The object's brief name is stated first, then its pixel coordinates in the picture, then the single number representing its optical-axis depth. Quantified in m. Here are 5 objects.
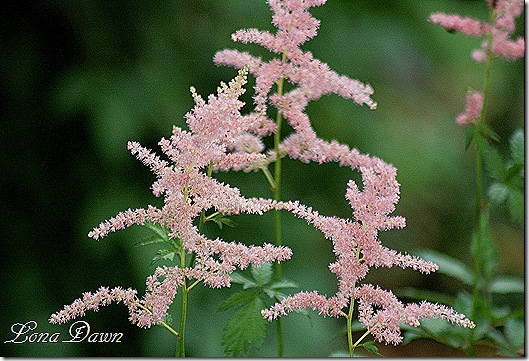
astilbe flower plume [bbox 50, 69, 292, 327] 3.04
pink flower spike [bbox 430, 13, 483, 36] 3.27
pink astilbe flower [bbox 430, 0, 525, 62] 3.27
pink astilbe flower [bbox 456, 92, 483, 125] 3.27
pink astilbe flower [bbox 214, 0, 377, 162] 3.12
